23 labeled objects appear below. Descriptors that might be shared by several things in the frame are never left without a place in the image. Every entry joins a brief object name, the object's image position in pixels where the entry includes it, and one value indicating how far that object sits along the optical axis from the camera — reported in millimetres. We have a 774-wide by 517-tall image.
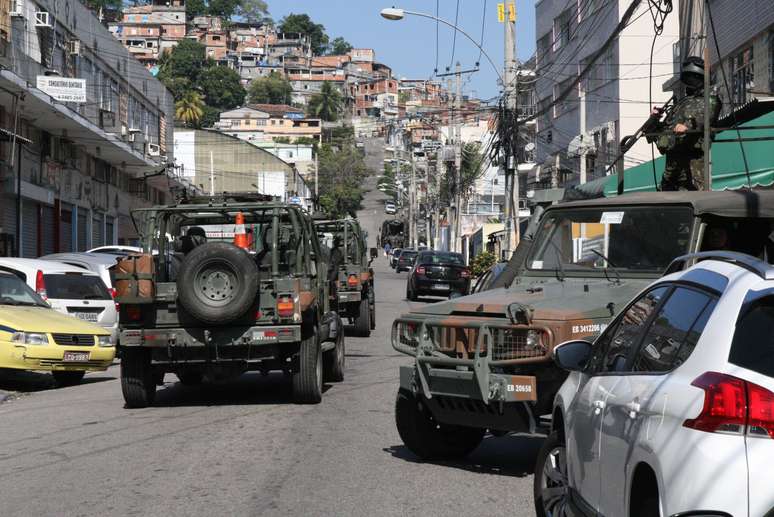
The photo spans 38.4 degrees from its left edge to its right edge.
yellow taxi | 14938
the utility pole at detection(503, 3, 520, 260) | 32781
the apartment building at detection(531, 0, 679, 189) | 38875
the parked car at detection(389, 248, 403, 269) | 77119
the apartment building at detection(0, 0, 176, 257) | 32625
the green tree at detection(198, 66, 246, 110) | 173375
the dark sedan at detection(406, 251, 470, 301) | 34781
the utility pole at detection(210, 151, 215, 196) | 82650
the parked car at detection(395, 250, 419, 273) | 63662
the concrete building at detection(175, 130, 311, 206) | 83875
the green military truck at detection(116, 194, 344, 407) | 12078
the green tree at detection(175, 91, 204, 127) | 117438
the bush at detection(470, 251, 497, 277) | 48250
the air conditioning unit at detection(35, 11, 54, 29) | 35562
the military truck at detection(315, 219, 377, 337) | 22250
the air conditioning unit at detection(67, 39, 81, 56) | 40344
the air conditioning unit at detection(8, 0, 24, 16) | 33403
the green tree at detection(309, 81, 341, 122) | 185750
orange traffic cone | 14055
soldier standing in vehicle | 12906
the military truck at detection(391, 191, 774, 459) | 7859
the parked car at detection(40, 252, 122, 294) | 22156
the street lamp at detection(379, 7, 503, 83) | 33500
